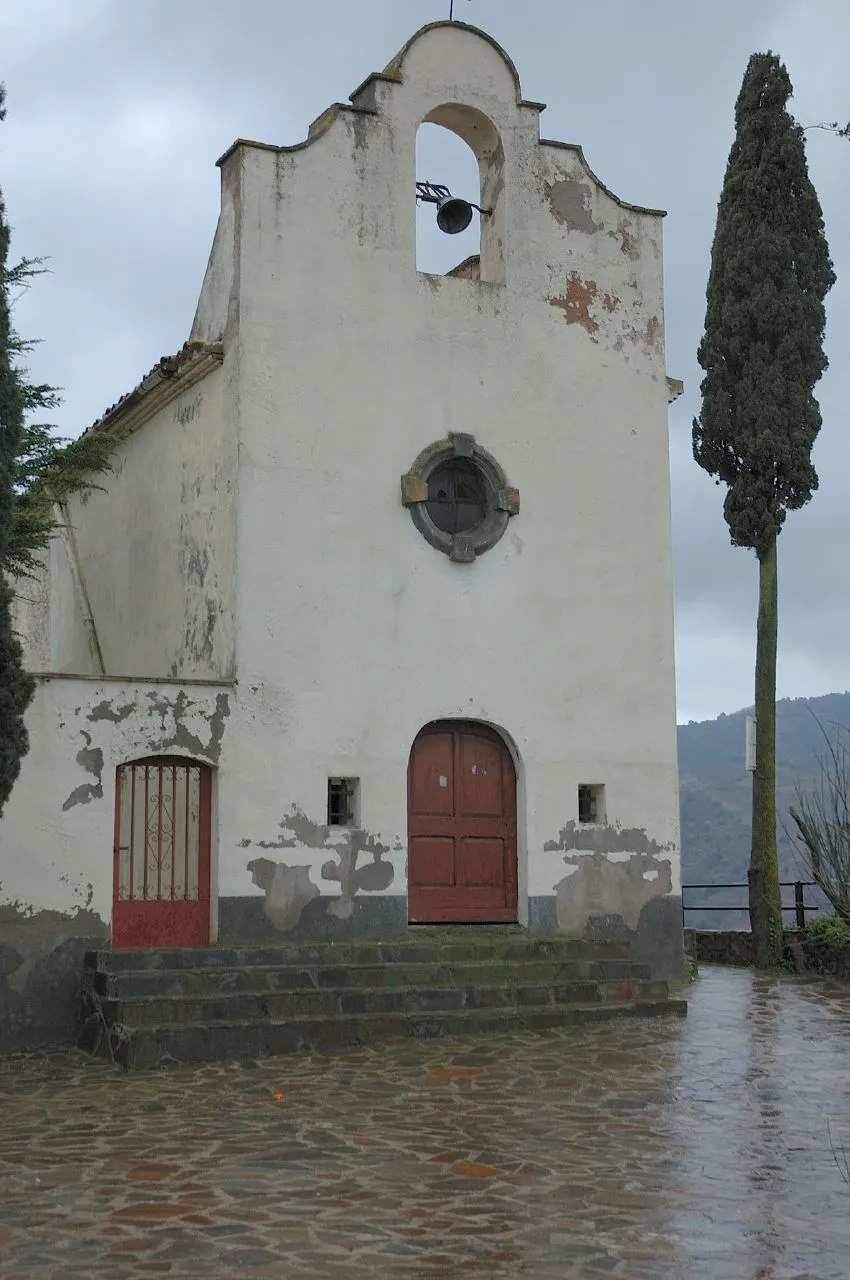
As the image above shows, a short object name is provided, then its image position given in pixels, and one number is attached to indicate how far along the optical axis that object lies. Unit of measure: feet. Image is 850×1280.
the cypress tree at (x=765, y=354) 62.59
